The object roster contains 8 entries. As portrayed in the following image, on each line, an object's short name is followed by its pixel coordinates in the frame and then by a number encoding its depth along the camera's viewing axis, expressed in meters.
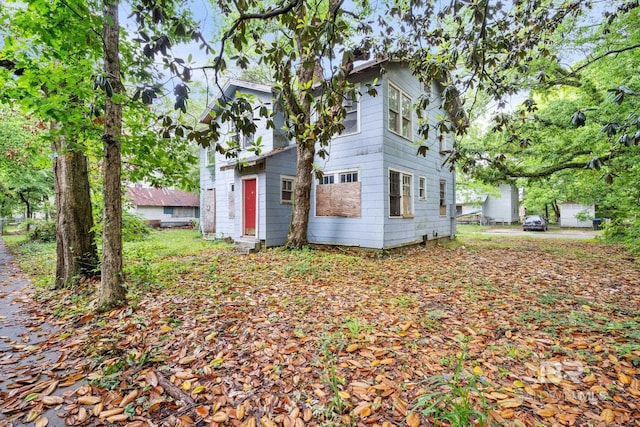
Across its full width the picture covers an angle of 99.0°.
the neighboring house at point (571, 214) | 25.59
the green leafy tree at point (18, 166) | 11.05
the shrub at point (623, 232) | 8.15
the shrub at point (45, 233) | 14.19
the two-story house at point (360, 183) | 8.62
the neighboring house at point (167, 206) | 28.12
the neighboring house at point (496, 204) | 28.86
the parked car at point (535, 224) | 21.14
